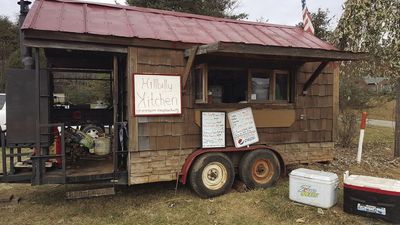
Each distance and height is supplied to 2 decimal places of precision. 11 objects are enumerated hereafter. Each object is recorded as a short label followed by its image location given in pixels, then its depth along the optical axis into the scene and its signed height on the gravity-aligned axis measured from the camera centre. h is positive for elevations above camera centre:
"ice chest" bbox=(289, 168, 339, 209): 4.76 -1.17
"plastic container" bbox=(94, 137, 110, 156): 6.28 -0.76
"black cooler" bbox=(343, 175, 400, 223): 4.24 -1.17
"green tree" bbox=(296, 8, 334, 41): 18.45 +4.57
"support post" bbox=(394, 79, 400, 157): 8.56 -0.59
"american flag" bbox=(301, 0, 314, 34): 7.44 +1.82
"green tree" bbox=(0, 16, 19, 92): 26.78 +5.20
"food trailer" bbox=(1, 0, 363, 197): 4.82 +0.05
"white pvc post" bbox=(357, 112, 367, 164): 7.54 -0.65
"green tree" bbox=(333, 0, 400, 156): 8.32 +1.76
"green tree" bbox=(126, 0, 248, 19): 16.95 +5.00
